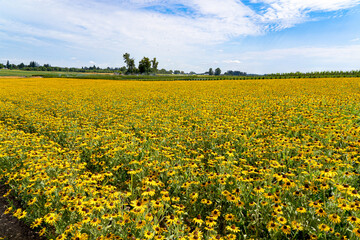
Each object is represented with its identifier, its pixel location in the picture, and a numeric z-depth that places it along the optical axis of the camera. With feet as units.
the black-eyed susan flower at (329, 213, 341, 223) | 9.01
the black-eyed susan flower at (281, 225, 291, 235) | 9.21
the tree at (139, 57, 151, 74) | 322.75
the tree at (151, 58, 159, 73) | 355.23
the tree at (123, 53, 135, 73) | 353.51
